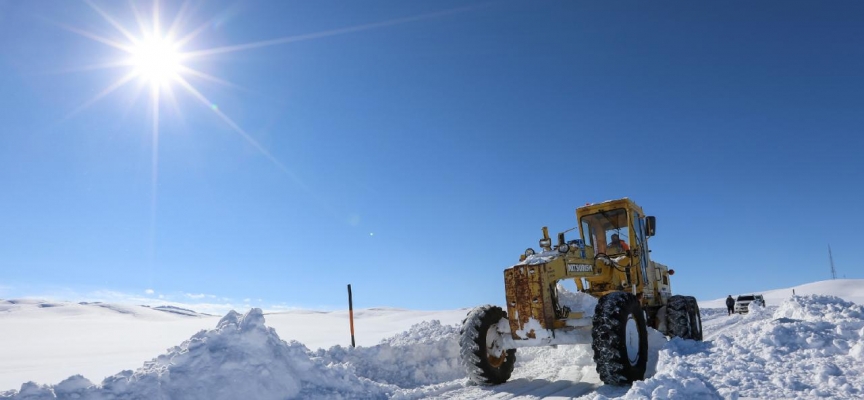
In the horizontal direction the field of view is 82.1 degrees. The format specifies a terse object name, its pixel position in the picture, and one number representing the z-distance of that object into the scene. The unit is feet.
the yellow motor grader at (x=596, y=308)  21.47
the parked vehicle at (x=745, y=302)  94.80
